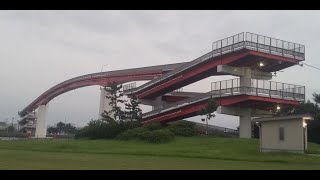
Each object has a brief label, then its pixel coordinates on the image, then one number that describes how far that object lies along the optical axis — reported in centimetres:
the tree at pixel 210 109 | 5132
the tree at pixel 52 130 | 16312
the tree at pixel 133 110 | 6197
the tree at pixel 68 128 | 15289
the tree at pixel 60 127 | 16199
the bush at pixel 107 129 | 5606
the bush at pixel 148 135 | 4550
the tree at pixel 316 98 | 5488
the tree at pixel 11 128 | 15148
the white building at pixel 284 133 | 3083
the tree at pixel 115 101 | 6168
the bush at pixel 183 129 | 5100
